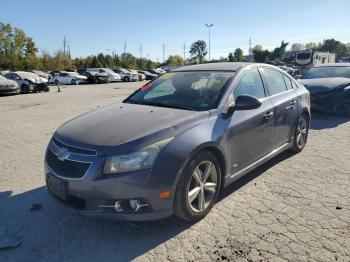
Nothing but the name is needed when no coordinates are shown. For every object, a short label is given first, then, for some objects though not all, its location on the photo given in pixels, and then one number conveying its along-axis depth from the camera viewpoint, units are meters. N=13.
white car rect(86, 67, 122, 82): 37.97
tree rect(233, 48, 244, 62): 89.69
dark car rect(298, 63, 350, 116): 9.64
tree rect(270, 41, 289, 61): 84.94
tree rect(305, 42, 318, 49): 139.14
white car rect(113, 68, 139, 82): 40.78
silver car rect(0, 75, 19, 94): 19.61
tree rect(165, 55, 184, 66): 105.44
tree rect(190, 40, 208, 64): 123.44
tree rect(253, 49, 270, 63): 85.16
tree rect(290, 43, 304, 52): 147.77
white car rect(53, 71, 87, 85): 33.59
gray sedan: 3.22
